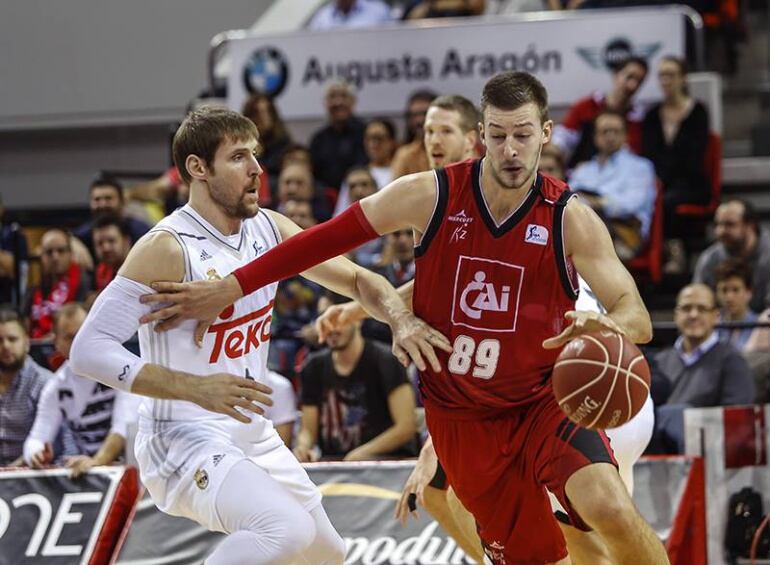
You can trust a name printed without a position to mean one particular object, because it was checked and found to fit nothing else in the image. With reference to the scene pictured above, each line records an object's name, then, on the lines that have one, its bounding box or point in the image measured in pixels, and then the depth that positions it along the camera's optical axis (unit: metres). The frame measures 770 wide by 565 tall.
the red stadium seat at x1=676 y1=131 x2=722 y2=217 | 21.36
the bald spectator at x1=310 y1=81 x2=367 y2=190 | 22.80
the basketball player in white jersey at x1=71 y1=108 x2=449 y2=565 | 9.84
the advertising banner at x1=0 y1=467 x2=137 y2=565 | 14.49
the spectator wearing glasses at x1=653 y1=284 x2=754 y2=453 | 15.28
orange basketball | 9.08
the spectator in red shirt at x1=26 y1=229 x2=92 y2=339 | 19.97
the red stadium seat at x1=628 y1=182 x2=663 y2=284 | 19.95
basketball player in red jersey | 10.02
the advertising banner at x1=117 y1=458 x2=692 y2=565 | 14.16
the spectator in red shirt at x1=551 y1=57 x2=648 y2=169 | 21.28
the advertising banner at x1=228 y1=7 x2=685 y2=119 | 22.20
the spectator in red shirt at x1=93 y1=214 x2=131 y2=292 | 19.75
